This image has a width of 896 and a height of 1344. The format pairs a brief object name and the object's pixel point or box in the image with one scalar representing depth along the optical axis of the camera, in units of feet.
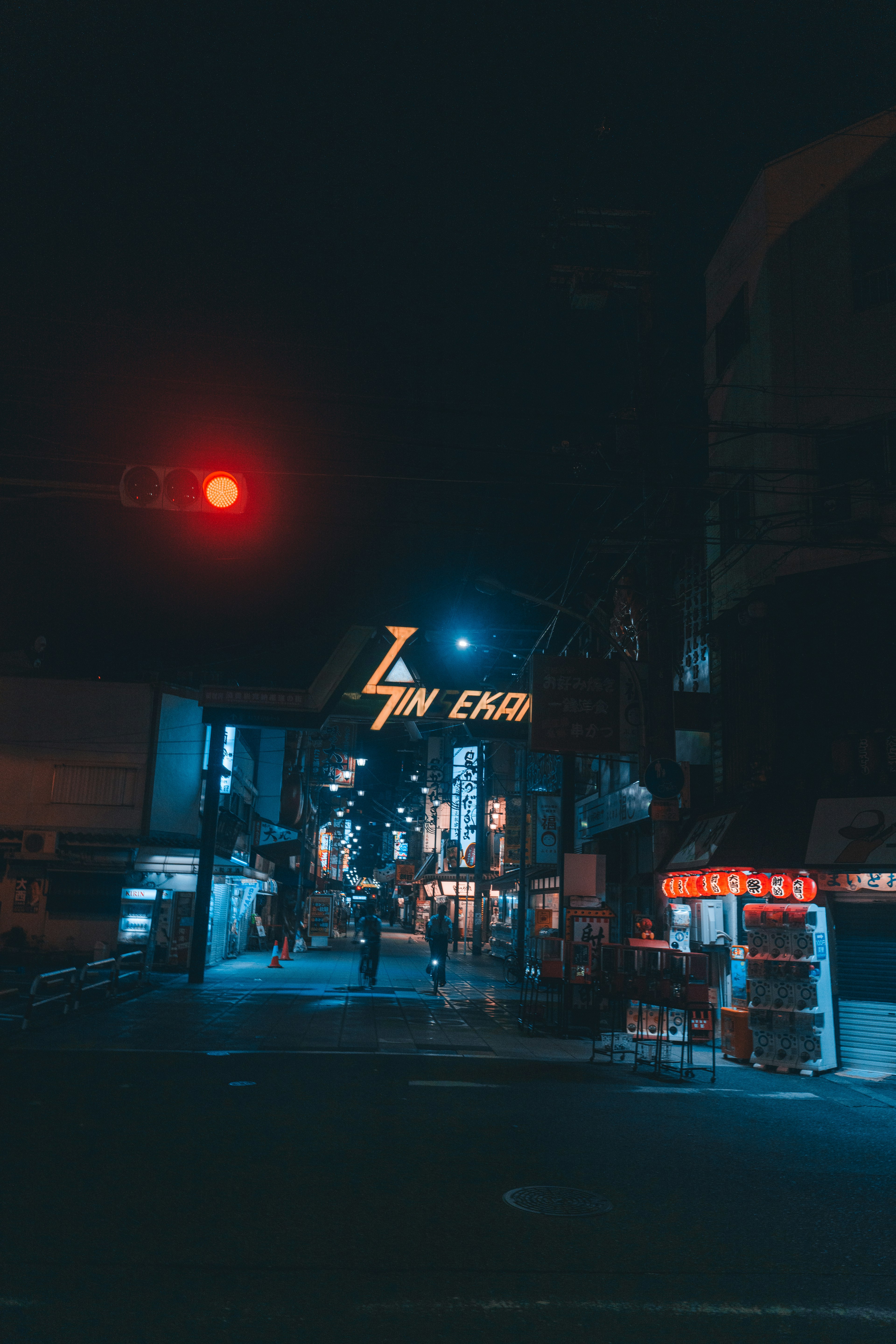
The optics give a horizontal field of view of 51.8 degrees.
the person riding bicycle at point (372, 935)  80.74
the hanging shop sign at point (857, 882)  45.11
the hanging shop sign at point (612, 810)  73.41
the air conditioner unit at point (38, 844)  86.33
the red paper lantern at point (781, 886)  47.44
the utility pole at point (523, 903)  94.32
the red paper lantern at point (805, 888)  46.62
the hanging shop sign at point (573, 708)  58.08
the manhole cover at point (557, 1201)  22.09
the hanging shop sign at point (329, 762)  161.27
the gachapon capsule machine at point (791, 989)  47.21
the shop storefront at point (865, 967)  46.29
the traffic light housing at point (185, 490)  29.09
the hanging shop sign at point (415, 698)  72.95
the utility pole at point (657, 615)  52.95
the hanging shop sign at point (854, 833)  43.73
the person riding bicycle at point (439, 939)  82.53
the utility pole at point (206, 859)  79.36
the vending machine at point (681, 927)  61.26
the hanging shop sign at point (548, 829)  107.14
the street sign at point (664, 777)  49.90
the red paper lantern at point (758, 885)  48.11
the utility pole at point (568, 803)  72.54
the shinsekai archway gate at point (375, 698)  72.23
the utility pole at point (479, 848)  147.23
